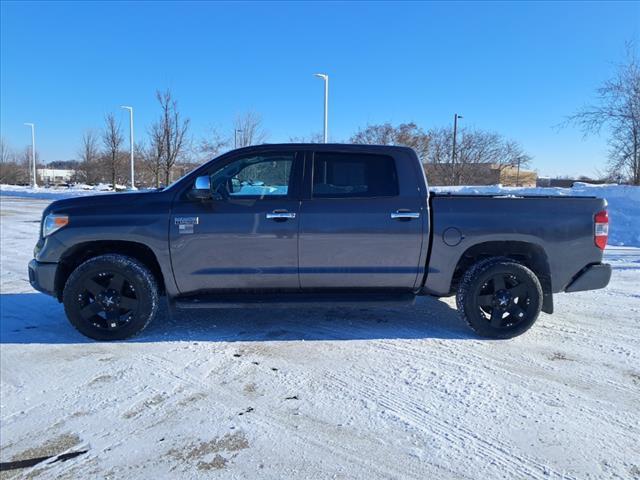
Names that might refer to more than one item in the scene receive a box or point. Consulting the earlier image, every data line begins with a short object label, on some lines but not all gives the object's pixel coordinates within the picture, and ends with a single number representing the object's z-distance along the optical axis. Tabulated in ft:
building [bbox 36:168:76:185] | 284.28
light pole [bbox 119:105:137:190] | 106.93
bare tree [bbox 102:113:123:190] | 113.29
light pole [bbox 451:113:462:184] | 112.27
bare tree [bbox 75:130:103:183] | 160.97
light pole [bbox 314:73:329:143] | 72.59
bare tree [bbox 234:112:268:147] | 84.43
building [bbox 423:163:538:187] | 115.14
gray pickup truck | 14.11
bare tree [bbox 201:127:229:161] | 91.88
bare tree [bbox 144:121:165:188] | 83.97
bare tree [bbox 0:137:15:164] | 231.65
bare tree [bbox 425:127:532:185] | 115.14
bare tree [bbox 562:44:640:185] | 60.90
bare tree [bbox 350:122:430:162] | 107.34
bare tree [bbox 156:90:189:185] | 83.15
